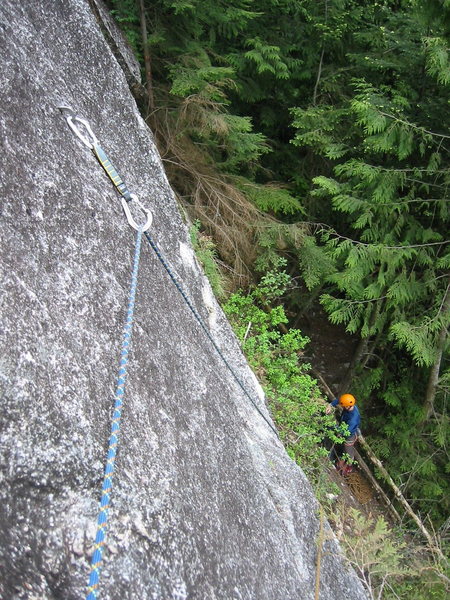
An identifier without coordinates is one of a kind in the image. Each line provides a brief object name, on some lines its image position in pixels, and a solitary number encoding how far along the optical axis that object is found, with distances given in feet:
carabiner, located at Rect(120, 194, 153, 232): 11.09
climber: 26.58
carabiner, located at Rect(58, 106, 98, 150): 10.68
